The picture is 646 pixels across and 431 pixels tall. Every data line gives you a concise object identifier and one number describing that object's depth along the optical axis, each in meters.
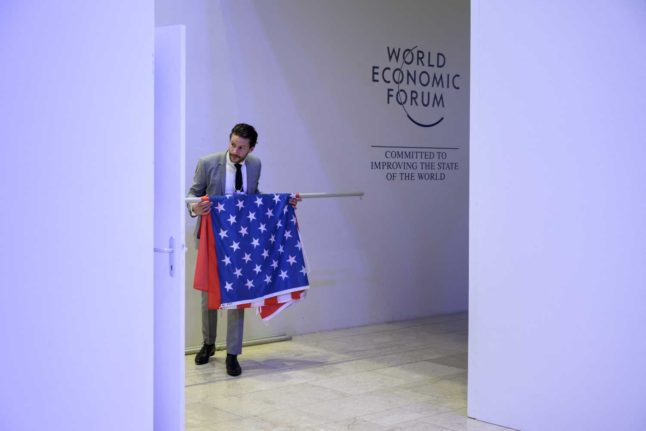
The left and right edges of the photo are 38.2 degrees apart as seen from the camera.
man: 6.72
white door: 3.99
